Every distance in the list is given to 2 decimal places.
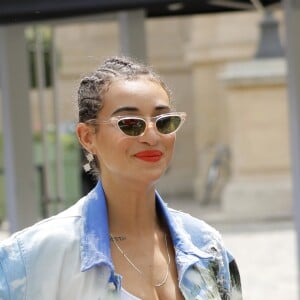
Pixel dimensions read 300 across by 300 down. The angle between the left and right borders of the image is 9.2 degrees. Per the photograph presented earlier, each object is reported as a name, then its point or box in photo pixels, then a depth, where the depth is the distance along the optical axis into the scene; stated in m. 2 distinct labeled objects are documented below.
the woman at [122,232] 4.25
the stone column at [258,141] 28.30
